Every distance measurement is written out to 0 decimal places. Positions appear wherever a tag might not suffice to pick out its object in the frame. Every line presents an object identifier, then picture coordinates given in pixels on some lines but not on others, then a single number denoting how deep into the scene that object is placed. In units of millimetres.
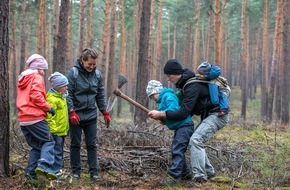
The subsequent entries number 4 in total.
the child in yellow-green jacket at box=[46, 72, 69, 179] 5355
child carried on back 5508
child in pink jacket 4965
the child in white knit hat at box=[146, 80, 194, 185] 5508
